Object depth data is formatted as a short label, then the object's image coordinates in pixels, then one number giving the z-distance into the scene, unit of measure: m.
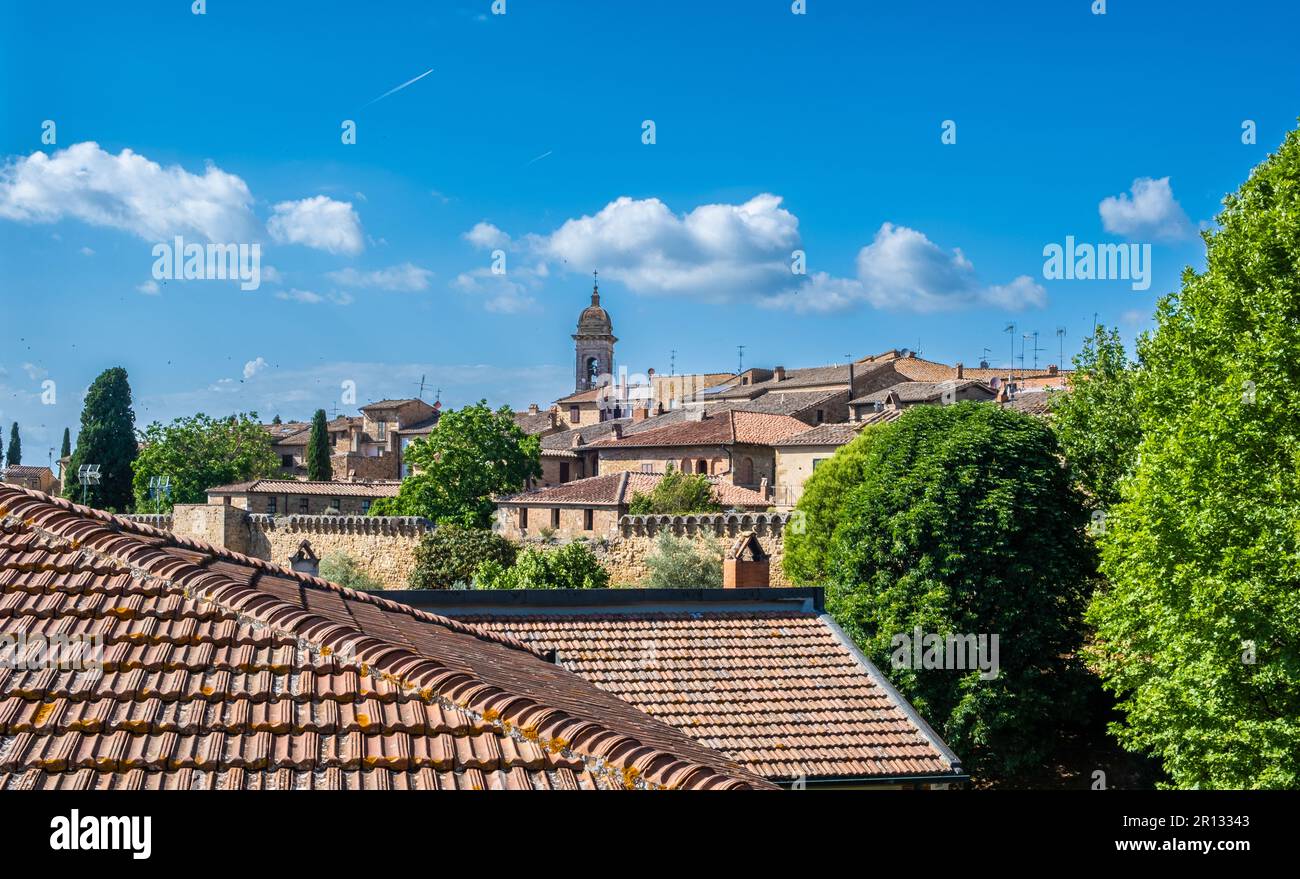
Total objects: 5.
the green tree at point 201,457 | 66.94
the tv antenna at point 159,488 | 64.44
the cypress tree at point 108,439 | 65.12
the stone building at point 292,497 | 61.75
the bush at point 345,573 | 46.69
